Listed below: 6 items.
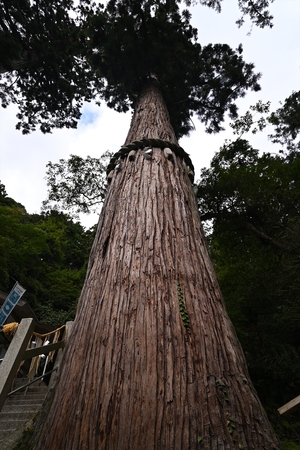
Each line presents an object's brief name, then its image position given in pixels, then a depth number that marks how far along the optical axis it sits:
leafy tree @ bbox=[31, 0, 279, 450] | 0.81
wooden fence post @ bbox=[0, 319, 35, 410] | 2.08
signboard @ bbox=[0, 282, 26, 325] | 2.85
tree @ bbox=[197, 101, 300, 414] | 5.34
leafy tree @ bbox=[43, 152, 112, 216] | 8.70
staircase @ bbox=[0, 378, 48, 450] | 2.33
